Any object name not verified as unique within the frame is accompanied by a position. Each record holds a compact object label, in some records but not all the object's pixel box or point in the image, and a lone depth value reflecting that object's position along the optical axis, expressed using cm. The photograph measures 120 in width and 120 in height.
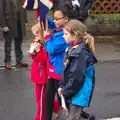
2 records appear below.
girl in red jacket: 528
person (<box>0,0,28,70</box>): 865
